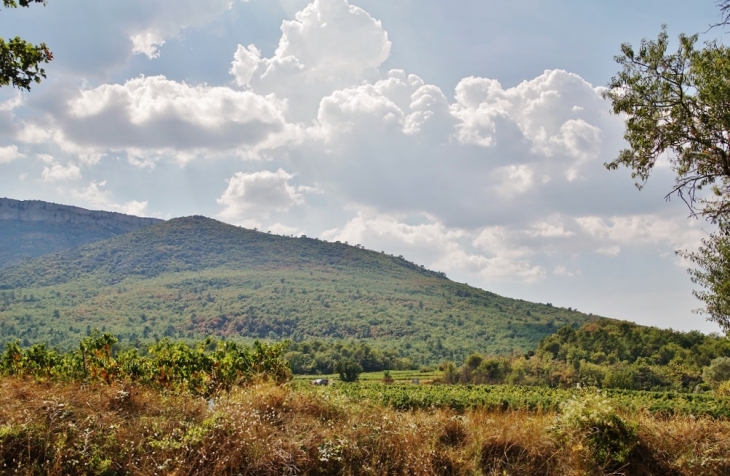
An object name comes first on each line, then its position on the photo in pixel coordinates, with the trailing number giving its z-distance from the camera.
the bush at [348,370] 57.88
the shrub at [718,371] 46.87
